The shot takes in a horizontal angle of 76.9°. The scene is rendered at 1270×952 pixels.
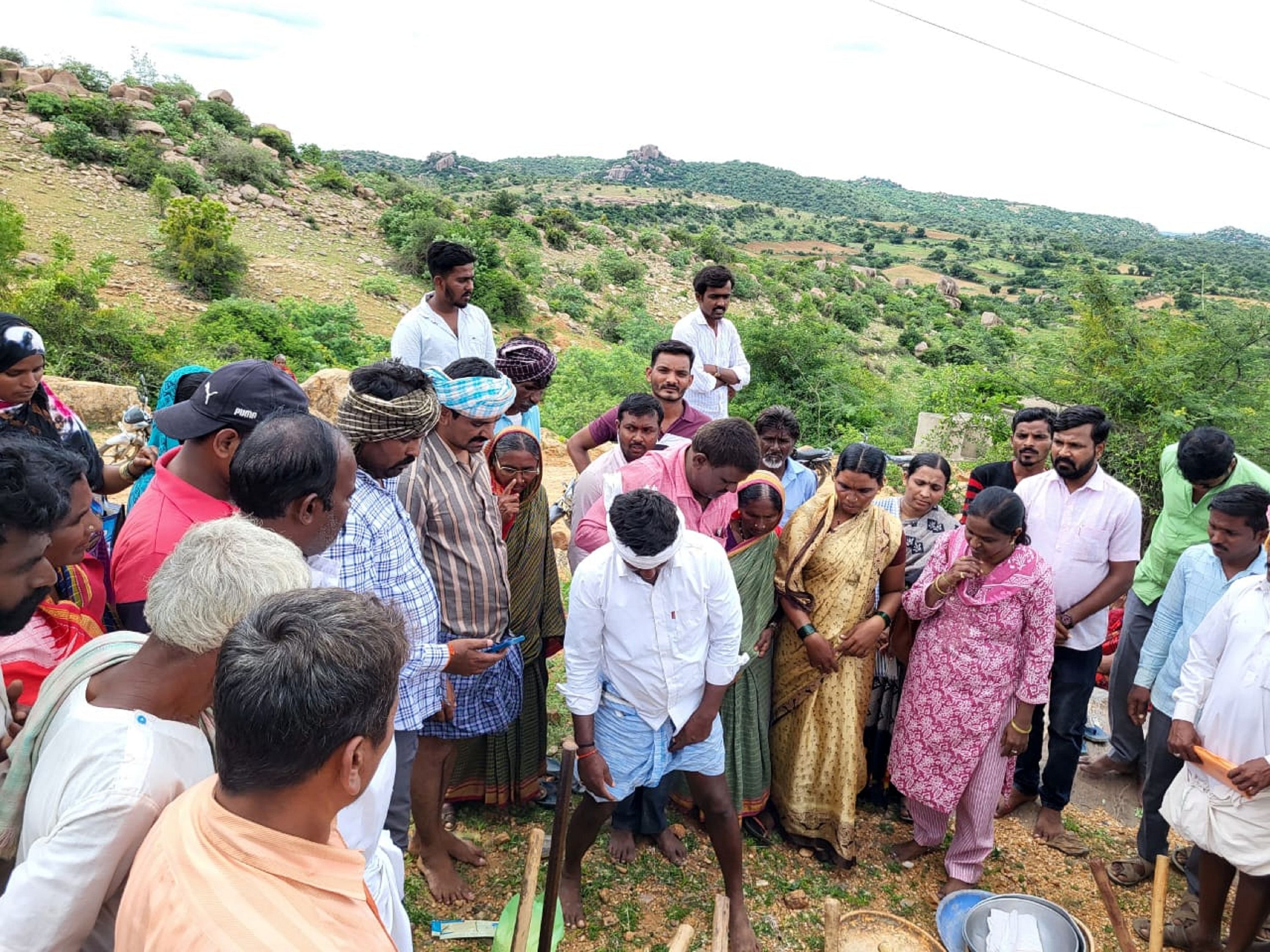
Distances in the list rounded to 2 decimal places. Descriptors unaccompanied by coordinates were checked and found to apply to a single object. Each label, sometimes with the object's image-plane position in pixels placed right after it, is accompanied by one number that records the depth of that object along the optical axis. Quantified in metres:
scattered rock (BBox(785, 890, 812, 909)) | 3.23
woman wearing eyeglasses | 3.24
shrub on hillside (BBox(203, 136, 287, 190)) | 18.83
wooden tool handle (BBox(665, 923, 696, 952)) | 2.19
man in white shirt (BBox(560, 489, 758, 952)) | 2.67
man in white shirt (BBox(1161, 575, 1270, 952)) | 2.73
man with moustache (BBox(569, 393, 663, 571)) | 3.69
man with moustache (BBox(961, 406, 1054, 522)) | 4.07
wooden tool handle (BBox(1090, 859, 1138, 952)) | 2.58
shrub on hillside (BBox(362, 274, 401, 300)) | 15.98
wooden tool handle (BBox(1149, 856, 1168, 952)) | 2.62
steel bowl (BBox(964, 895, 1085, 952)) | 2.82
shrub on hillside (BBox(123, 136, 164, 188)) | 16.68
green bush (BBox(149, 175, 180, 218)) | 15.81
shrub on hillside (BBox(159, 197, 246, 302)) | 13.56
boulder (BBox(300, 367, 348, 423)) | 8.27
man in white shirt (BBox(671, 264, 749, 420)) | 5.24
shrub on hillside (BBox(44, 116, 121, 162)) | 16.38
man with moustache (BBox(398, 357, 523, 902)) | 2.81
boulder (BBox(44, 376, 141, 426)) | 8.09
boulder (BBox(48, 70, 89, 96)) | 19.77
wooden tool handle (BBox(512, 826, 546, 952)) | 2.25
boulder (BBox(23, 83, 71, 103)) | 18.66
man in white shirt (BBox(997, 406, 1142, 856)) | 3.54
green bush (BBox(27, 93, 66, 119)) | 17.53
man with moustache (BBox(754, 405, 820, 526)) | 3.85
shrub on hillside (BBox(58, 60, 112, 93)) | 21.47
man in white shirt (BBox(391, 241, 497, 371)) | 4.46
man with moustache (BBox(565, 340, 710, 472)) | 4.26
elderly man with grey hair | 1.27
